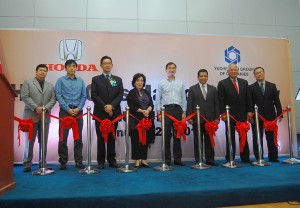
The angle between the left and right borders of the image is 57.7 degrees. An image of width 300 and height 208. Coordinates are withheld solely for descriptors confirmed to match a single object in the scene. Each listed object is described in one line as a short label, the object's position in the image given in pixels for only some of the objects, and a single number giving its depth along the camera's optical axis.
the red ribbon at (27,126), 3.65
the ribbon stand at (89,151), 3.52
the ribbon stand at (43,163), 3.48
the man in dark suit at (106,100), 3.93
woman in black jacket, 3.96
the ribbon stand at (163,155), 3.72
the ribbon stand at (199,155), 3.79
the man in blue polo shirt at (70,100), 3.92
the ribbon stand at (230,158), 3.88
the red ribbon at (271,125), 4.27
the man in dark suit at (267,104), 4.38
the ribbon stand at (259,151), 4.00
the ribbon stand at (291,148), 4.17
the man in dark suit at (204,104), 4.17
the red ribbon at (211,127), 4.06
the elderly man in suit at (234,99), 4.31
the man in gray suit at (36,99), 3.88
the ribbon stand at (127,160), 3.61
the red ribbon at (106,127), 3.77
